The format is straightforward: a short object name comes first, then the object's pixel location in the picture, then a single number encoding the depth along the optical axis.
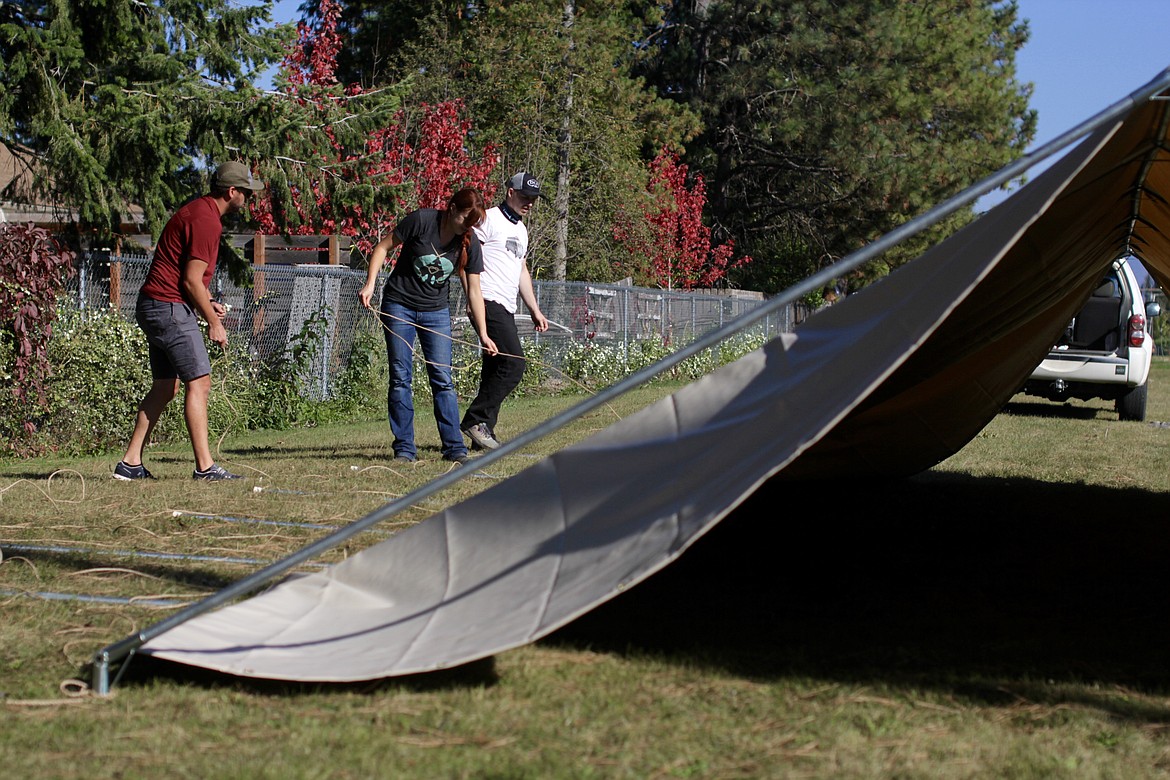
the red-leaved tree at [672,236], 27.39
